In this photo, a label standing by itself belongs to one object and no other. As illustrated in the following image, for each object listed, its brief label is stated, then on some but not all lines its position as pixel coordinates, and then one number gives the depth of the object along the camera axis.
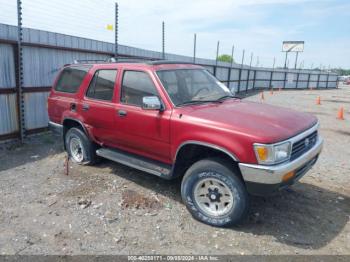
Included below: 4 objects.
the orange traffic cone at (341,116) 12.68
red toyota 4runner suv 3.38
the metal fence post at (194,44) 15.29
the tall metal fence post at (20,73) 6.75
